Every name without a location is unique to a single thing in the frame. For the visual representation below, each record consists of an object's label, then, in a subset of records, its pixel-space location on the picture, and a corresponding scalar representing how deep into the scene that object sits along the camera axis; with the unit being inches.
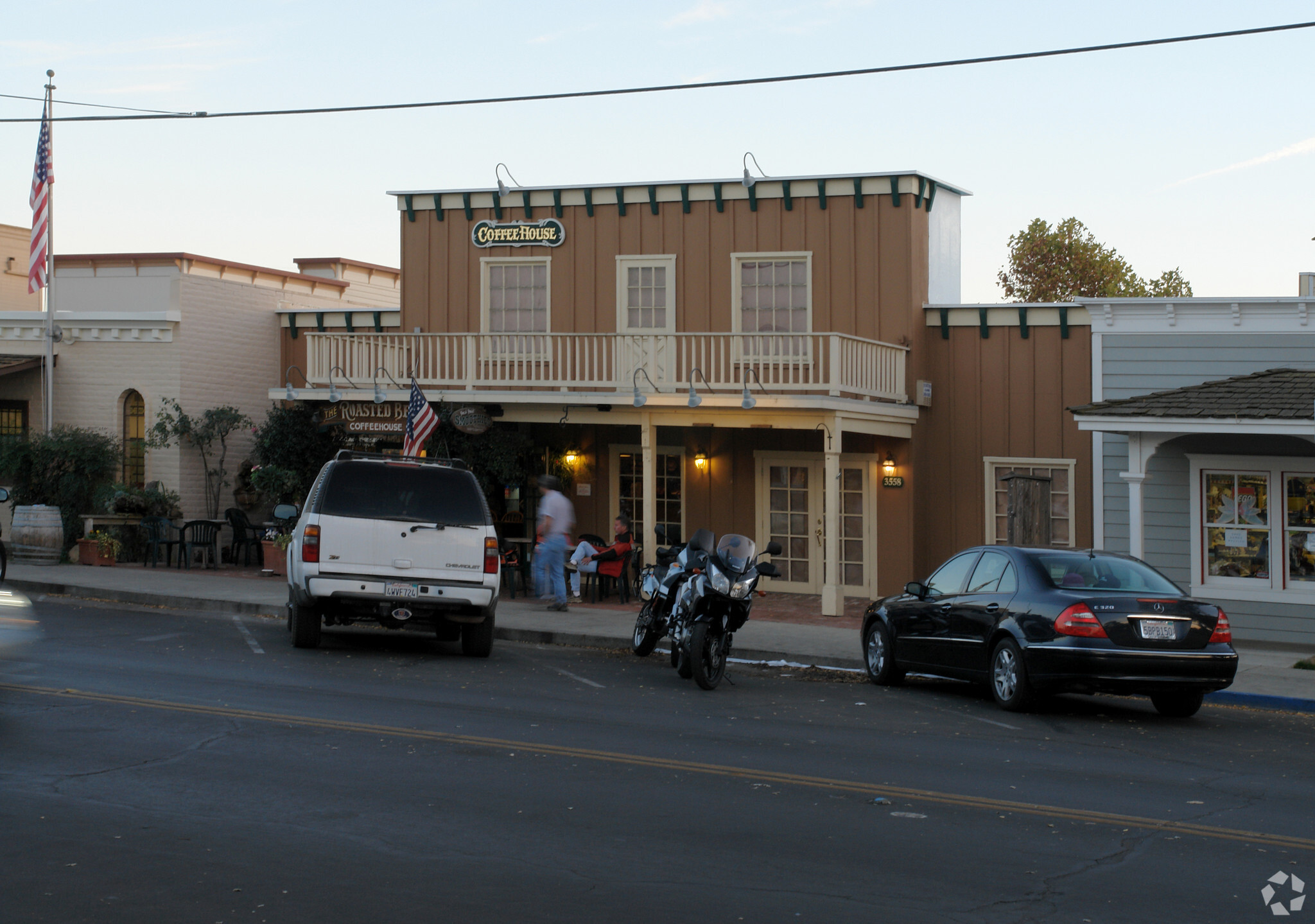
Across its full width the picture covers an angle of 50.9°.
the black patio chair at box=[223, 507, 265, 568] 937.5
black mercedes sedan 439.5
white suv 537.3
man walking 706.2
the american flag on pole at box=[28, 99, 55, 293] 940.0
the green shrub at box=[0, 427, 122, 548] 956.6
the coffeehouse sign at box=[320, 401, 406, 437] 879.1
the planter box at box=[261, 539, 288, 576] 880.9
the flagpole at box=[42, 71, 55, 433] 928.3
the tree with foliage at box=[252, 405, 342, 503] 907.4
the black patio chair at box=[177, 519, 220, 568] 914.1
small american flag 808.3
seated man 795.4
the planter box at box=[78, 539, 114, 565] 914.7
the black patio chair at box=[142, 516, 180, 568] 914.7
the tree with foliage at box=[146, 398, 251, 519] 959.6
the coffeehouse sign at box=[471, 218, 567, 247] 924.0
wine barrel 900.6
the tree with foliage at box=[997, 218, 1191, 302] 2094.0
